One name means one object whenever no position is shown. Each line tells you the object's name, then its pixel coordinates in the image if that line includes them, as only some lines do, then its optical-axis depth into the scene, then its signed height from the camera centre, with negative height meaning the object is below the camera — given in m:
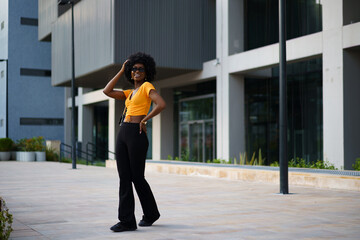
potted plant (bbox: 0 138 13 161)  31.91 -0.88
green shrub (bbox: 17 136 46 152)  31.72 -0.61
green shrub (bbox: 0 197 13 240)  4.21 -0.83
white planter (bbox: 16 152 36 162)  31.06 -1.33
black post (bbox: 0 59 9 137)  40.44 +2.79
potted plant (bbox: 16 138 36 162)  31.11 -1.01
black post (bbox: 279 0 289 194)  9.71 +0.65
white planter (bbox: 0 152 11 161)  31.86 -1.35
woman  5.47 -0.15
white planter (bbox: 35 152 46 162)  31.50 -1.40
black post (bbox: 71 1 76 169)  20.94 +0.62
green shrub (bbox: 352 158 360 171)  12.57 -0.82
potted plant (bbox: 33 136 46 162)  31.50 -0.95
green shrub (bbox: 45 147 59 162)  32.25 -1.32
